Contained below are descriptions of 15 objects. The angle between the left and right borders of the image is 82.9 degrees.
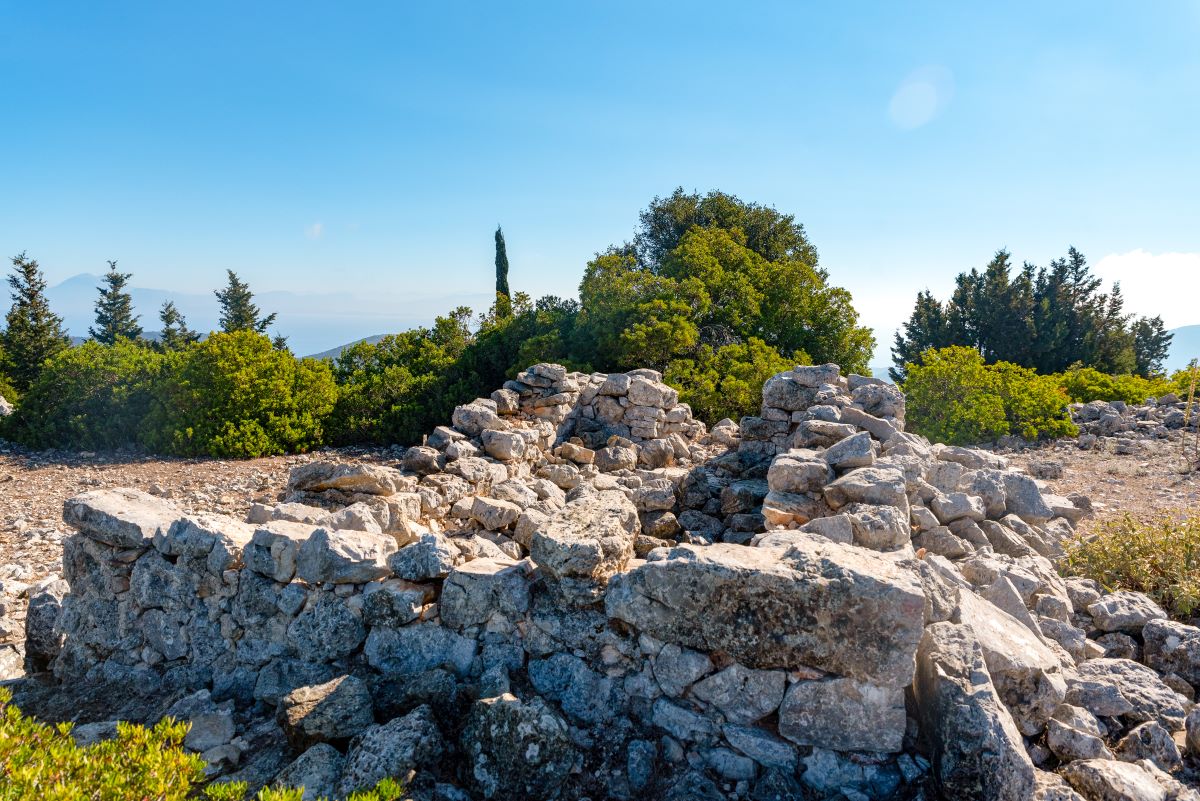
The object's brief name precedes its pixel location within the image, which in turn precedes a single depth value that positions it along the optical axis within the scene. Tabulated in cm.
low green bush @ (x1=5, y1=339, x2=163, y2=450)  1386
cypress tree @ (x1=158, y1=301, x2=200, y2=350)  3723
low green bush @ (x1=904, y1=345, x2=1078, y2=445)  1387
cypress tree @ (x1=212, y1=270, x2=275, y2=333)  3691
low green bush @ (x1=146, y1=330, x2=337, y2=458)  1276
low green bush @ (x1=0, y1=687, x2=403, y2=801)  262
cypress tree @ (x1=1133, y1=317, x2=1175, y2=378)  3350
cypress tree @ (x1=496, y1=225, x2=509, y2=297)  2950
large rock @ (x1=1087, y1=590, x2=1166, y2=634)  538
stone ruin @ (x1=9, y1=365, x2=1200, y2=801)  360
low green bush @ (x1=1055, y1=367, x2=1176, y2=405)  1897
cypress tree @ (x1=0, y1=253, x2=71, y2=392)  2546
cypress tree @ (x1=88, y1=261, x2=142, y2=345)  4097
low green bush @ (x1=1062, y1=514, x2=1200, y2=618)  598
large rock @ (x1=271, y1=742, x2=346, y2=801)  357
